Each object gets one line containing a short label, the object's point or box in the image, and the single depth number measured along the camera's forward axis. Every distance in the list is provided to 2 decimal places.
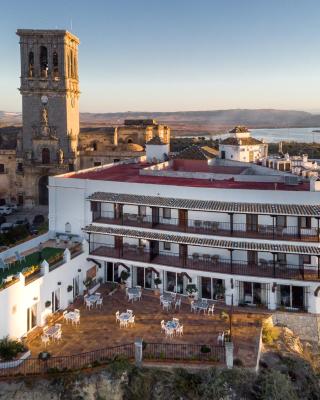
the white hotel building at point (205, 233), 27.42
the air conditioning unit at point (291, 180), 32.94
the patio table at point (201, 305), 26.90
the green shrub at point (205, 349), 22.17
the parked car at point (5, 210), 57.63
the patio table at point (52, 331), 23.74
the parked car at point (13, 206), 59.78
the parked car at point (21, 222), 50.22
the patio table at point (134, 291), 28.80
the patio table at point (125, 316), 25.38
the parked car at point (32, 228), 45.62
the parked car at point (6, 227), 48.00
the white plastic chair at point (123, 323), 25.44
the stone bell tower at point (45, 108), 59.88
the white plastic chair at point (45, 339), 23.67
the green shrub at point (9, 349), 21.73
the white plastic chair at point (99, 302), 28.25
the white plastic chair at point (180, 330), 24.28
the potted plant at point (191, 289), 27.84
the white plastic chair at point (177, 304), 28.01
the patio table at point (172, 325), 24.12
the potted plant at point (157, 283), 29.61
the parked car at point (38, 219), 52.54
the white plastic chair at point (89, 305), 27.81
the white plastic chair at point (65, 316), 26.09
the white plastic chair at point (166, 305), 27.52
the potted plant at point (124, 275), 30.28
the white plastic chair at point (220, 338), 23.57
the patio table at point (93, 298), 27.83
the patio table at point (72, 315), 25.91
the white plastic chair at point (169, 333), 24.16
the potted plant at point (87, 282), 29.59
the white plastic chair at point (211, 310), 27.02
